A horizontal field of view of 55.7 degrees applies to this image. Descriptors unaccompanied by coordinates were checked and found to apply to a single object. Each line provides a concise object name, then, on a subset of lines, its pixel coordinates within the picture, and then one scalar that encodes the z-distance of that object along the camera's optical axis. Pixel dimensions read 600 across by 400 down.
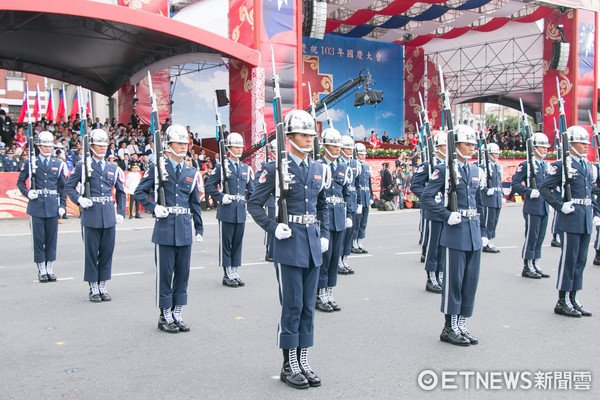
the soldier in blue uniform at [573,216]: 6.51
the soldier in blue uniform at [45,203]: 8.41
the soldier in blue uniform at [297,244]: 4.57
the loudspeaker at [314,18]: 23.25
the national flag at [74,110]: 25.33
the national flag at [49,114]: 22.34
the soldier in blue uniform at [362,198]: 11.04
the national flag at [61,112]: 21.94
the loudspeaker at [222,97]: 20.59
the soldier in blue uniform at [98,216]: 7.23
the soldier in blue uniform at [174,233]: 5.96
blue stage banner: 31.30
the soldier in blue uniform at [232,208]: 8.30
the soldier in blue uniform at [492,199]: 11.37
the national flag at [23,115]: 22.80
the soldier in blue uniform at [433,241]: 7.52
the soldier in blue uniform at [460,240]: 5.53
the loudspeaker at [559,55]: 28.58
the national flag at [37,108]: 22.71
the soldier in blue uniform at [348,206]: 8.70
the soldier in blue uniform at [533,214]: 8.75
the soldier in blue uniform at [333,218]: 6.86
